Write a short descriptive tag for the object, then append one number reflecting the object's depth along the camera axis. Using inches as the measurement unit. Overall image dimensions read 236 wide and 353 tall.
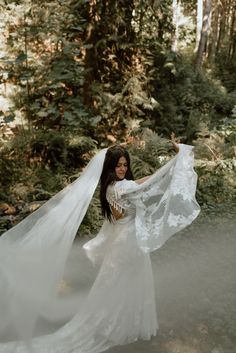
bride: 156.6
